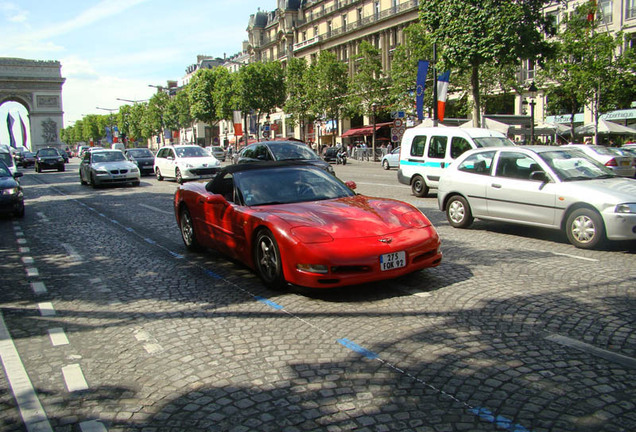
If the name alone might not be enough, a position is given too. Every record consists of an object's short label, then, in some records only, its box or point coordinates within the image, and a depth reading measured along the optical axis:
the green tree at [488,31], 24.49
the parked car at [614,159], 17.97
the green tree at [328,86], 54.47
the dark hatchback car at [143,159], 28.42
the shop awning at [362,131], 57.22
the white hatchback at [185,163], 22.30
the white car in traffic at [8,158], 23.25
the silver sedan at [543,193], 7.43
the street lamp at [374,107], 49.29
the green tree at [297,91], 59.31
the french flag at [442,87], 27.16
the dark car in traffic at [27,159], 50.21
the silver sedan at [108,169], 20.98
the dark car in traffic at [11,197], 12.35
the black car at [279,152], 16.84
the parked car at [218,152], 52.80
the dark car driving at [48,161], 37.19
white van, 14.41
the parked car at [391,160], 33.38
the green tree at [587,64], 31.48
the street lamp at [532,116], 28.90
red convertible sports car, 5.24
